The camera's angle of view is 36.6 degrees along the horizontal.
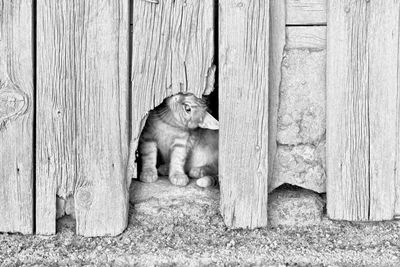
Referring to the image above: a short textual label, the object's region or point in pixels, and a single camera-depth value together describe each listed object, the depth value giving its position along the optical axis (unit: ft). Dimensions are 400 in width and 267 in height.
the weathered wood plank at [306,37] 8.97
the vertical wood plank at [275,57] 8.95
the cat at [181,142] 9.30
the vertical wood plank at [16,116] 8.73
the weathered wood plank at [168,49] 8.78
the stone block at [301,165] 9.30
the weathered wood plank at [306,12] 8.95
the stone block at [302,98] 9.06
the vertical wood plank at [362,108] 8.79
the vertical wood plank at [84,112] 8.73
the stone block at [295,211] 9.36
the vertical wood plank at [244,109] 8.75
